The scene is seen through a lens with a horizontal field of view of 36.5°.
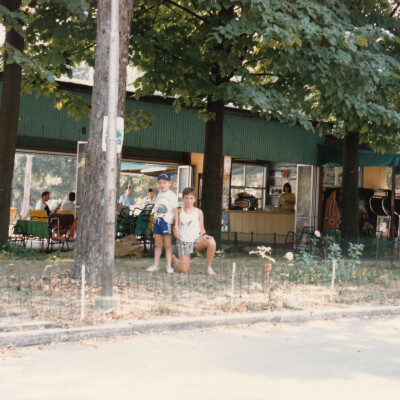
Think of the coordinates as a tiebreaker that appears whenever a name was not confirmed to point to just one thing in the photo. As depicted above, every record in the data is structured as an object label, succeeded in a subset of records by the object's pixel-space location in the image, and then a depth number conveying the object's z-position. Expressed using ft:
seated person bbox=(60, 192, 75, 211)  58.85
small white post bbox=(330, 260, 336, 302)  29.50
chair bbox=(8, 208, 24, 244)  50.19
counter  73.92
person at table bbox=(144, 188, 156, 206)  73.57
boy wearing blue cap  36.68
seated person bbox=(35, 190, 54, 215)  60.80
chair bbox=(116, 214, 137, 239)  52.34
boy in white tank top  36.17
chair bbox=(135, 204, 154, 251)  50.06
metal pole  25.13
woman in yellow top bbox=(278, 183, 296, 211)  73.31
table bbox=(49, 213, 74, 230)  53.26
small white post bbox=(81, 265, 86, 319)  22.80
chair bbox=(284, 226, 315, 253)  52.09
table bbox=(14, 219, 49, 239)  47.67
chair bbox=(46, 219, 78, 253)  49.75
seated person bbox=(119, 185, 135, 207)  73.58
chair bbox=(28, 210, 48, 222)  54.15
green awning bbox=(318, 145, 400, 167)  63.10
